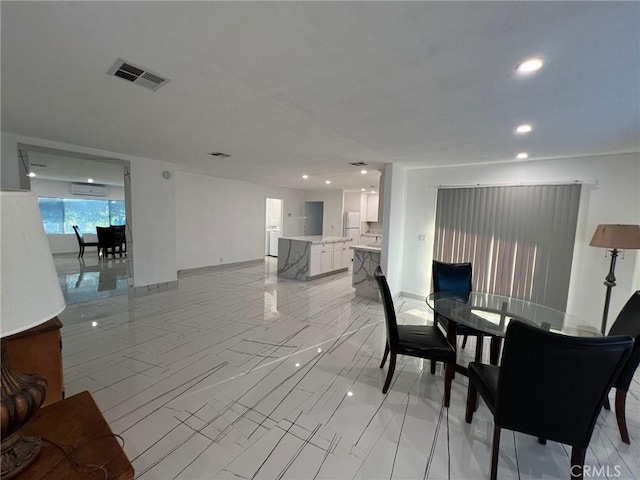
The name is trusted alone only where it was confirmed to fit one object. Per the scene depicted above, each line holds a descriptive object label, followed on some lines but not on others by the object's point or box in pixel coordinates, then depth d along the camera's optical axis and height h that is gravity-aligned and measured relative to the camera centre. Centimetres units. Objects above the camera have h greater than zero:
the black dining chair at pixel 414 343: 219 -99
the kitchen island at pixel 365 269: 508 -92
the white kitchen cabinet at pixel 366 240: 899 -63
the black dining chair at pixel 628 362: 180 -84
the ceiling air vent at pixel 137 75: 182 +94
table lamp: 67 -23
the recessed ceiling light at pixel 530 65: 159 +95
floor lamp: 290 -9
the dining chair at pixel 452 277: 335 -64
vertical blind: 376 -15
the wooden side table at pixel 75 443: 88 -84
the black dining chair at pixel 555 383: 131 -79
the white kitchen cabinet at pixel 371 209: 955 +40
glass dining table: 220 -79
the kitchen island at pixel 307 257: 620 -89
